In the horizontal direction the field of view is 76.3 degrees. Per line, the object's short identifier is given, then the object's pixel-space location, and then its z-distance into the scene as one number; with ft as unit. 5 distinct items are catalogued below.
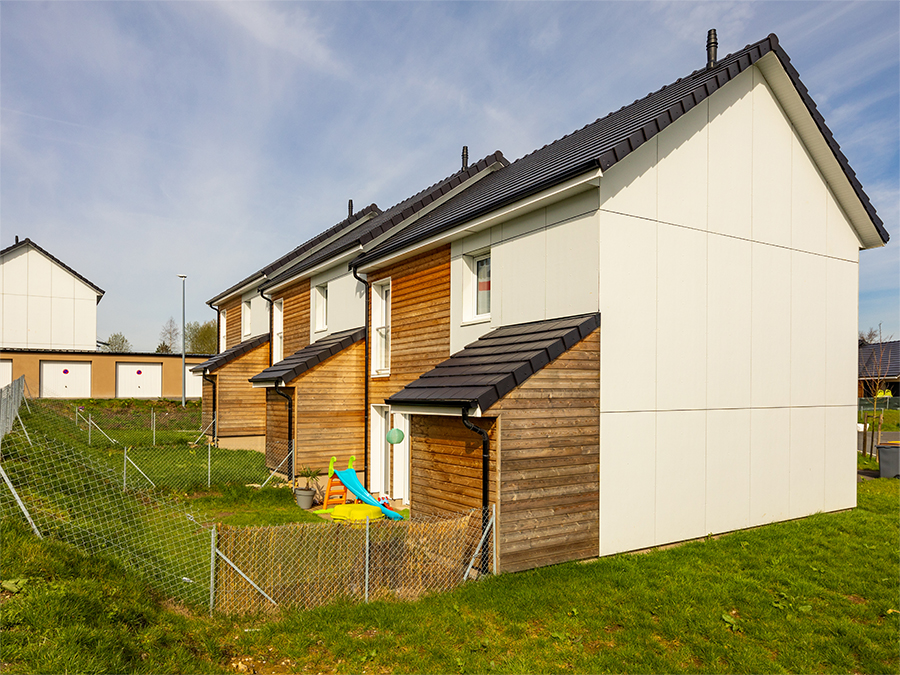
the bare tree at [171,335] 223.30
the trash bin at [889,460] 48.37
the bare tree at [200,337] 193.16
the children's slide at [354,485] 36.35
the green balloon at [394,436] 31.48
